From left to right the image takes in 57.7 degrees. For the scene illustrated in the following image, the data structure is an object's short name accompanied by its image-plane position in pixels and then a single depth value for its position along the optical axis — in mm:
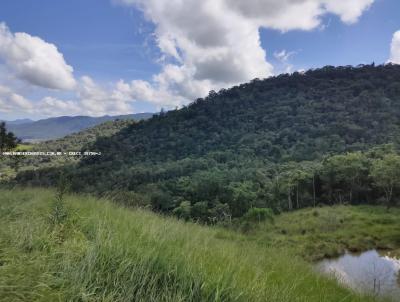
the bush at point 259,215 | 34156
